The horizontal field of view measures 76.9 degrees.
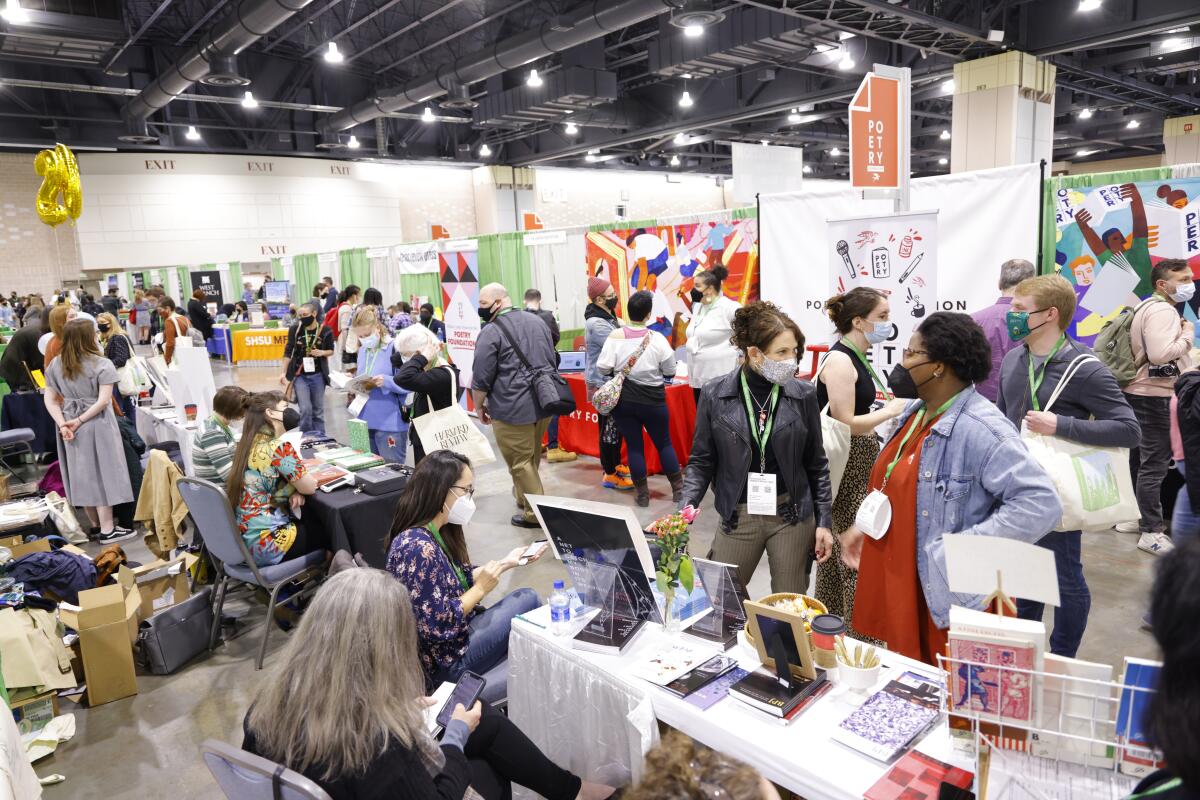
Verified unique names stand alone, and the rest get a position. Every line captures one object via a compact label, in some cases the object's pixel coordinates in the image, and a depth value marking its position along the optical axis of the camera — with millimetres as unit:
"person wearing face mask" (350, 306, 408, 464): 4797
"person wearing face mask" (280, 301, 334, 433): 6246
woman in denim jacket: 1743
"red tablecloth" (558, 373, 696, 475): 5641
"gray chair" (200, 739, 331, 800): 1325
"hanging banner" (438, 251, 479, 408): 7453
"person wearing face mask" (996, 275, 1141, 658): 2146
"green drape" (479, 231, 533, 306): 8102
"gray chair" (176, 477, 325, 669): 3152
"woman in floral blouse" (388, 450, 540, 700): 2117
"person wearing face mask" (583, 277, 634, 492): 5188
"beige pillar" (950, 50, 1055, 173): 8375
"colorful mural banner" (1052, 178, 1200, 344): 4000
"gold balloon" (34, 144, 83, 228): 6559
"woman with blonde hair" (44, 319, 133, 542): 4527
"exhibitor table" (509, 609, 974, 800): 1432
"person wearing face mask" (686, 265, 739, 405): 5043
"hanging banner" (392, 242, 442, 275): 8828
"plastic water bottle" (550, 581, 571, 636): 2041
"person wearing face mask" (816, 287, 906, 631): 2615
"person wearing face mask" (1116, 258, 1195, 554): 3650
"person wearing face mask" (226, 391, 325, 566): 3307
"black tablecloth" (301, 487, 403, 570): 3438
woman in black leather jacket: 2340
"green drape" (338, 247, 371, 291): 11909
